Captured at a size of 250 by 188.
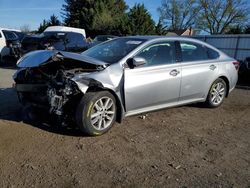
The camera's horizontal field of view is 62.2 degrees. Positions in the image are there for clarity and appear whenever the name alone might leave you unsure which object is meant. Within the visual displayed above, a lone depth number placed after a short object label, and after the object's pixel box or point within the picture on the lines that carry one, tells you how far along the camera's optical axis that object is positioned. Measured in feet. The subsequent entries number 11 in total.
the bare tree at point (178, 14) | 135.22
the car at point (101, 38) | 47.29
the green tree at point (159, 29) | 80.21
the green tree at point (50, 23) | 100.56
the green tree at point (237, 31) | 71.77
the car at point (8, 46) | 34.02
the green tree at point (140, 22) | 76.24
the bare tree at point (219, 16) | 120.92
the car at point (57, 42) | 31.69
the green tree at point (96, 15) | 90.60
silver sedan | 10.33
